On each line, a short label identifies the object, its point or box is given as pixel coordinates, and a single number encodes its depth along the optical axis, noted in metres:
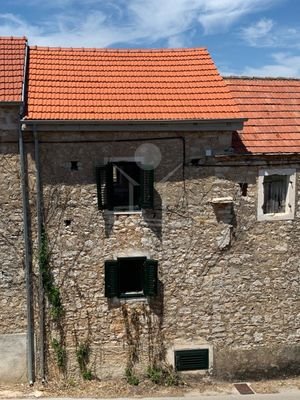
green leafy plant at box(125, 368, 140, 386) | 10.64
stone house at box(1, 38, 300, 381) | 10.05
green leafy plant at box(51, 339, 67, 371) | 10.44
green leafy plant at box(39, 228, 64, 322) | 10.19
